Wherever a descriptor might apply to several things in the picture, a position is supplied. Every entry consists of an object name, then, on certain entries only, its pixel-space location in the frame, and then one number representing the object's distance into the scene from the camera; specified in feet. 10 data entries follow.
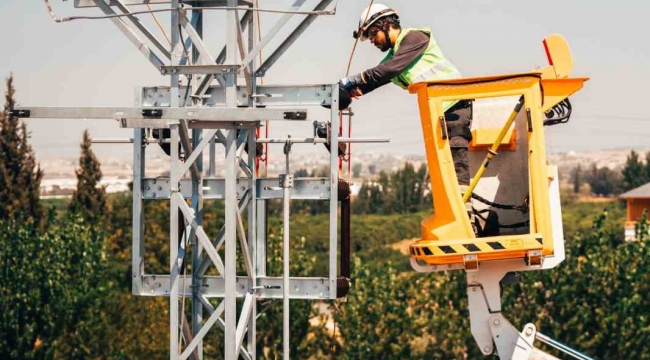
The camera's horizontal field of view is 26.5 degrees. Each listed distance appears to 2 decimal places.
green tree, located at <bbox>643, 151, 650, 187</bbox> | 291.17
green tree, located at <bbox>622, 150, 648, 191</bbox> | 293.64
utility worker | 34.53
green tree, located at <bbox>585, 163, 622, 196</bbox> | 363.56
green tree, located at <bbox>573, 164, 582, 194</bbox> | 365.20
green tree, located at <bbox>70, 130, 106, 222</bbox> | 204.44
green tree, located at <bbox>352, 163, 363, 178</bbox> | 438.77
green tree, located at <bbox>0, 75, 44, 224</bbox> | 194.49
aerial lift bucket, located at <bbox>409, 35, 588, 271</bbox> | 31.81
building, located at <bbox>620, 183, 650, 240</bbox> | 222.89
